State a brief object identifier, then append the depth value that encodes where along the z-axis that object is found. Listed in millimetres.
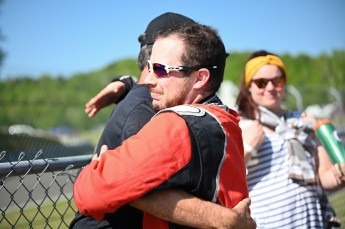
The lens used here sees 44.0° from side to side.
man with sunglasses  1372
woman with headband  2787
